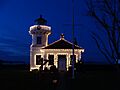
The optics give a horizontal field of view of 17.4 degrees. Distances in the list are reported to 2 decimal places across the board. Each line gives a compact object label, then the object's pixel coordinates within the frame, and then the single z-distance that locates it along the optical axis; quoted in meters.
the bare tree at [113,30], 18.59
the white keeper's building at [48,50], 62.69
